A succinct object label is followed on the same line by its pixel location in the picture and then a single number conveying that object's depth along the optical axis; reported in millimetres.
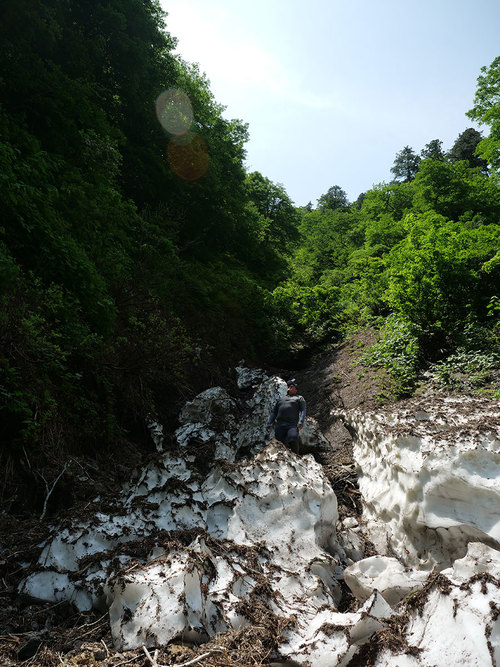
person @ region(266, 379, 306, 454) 6297
